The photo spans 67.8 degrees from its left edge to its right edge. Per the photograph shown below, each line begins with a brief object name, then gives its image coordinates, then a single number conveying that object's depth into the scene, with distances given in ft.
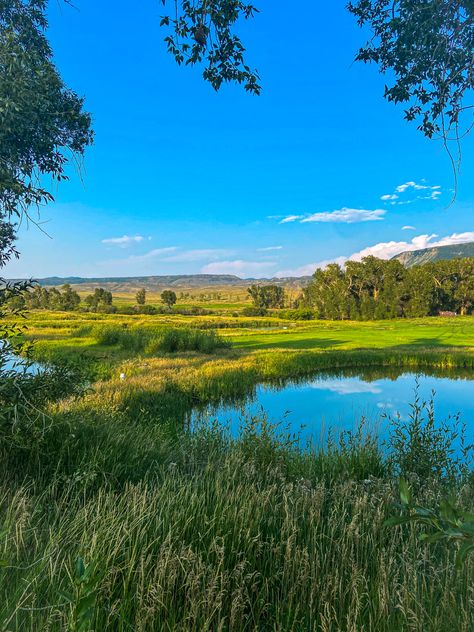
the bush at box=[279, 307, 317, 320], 292.61
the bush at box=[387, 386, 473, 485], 22.33
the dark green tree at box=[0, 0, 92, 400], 12.09
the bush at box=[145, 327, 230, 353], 100.83
